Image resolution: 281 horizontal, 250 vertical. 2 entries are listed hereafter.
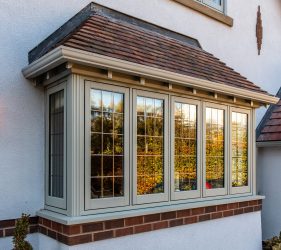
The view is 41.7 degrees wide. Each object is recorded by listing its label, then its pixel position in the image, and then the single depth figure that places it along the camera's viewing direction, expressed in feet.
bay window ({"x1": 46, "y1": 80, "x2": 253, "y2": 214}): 13.73
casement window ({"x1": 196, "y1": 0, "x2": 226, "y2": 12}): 24.64
